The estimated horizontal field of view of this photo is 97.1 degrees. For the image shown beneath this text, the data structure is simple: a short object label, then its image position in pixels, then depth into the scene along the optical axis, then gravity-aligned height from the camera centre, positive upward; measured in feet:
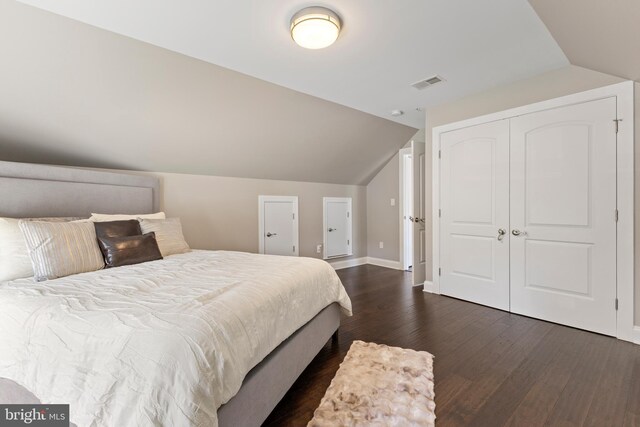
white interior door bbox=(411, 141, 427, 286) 13.24 -0.30
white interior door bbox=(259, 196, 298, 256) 14.07 -0.77
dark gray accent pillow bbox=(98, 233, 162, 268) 7.01 -0.98
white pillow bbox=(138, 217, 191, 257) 8.50 -0.72
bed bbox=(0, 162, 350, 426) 2.97 -1.65
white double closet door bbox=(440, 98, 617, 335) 8.06 -0.23
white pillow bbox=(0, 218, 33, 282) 6.00 -0.89
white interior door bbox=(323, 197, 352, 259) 16.69 -1.03
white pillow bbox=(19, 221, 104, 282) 6.07 -0.83
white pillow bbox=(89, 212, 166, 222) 7.96 -0.16
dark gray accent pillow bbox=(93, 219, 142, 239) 7.30 -0.45
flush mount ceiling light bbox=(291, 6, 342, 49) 6.08 +4.06
